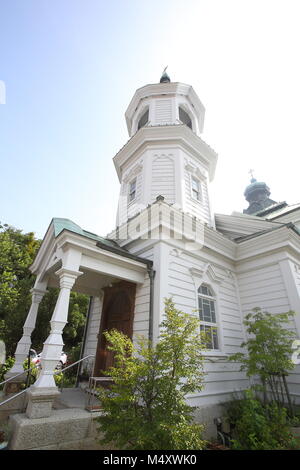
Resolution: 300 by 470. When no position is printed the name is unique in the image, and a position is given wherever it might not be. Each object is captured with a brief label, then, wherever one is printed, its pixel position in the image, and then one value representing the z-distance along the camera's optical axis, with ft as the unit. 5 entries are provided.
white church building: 18.48
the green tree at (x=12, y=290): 45.51
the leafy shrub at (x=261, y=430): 13.69
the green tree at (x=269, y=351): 18.04
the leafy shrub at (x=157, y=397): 9.53
